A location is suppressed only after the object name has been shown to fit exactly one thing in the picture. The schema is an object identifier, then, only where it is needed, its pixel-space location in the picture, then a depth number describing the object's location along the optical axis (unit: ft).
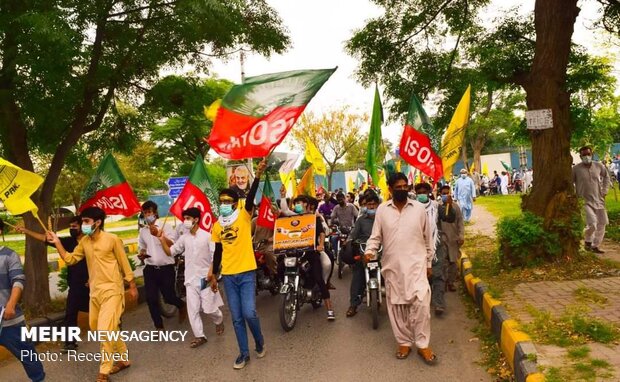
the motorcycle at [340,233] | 31.71
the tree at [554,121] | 24.29
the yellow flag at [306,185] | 34.46
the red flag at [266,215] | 25.73
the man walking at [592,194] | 28.63
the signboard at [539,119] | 24.30
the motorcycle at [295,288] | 20.21
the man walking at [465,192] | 49.01
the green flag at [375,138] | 26.37
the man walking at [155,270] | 21.67
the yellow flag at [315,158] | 47.80
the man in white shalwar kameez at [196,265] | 20.11
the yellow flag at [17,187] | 15.98
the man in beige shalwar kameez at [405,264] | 16.05
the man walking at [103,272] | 15.79
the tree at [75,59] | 19.63
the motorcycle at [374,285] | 19.91
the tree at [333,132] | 125.70
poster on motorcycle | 22.35
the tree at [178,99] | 29.30
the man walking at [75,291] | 20.06
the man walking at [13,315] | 14.05
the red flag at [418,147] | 22.57
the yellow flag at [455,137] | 22.45
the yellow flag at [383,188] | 36.47
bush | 24.17
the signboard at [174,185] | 47.39
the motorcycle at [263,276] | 25.40
